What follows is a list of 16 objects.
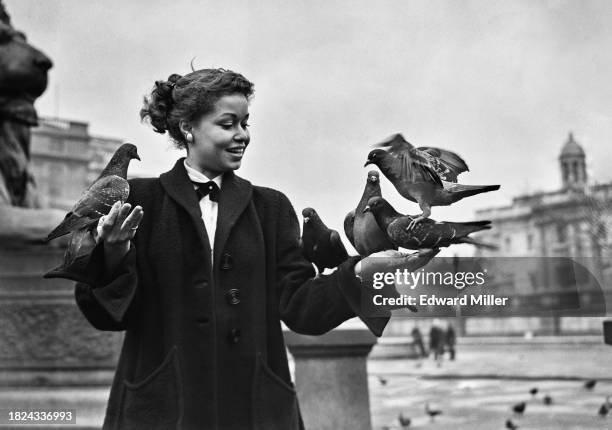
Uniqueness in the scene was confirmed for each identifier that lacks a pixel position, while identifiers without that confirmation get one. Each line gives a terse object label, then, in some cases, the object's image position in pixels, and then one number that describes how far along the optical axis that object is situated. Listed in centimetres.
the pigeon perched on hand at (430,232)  155
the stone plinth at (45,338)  400
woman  189
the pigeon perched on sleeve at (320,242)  183
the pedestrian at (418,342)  1878
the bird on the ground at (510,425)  539
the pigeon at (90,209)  181
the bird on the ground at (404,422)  582
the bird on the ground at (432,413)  630
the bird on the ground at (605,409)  610
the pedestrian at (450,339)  1842
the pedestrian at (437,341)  1798
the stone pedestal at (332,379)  446
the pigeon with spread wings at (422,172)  159
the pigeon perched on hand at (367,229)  167
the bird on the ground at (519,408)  648
